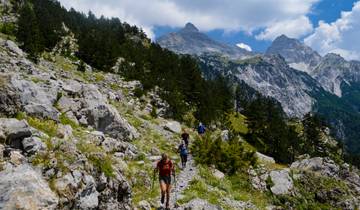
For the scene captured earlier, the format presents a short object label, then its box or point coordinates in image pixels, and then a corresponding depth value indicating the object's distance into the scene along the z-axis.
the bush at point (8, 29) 58.74
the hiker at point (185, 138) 34.32
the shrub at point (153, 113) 47.59
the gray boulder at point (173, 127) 41.54
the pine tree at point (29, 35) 52.58
